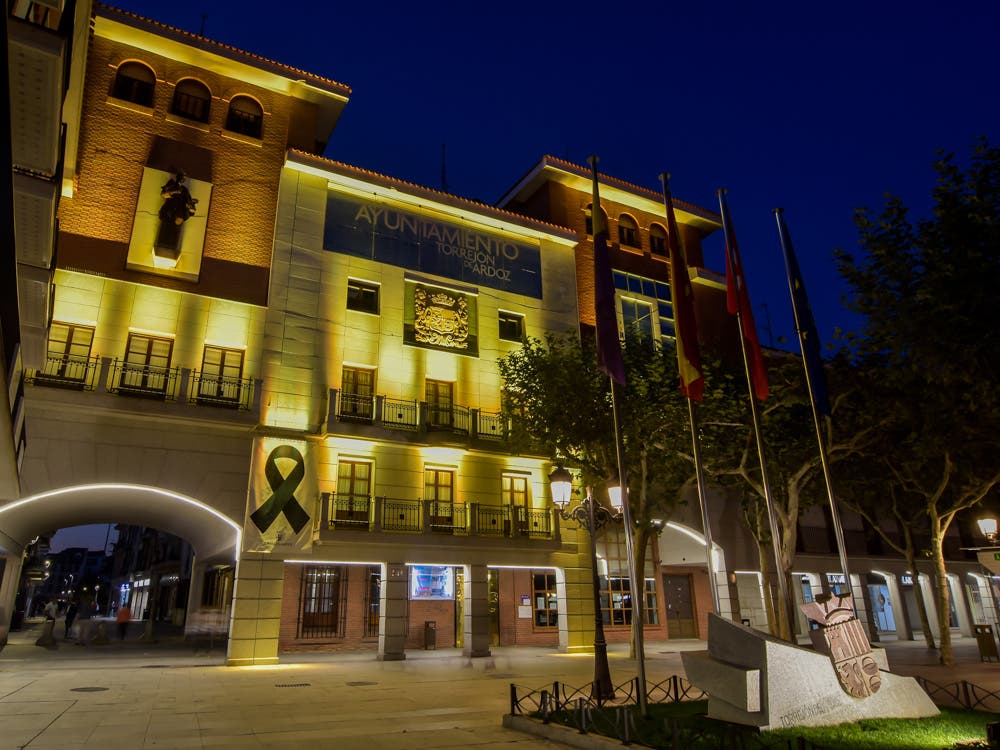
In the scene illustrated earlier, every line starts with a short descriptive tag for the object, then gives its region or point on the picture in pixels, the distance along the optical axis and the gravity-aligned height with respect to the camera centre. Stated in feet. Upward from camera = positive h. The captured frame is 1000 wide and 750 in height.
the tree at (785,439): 61.73 +15.44
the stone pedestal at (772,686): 28.94 -4.05
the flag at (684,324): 39.88 +15.68
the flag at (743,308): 44.37 +18.21
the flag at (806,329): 45.88 +17.70
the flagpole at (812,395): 40.22 +12.60
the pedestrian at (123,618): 92.68 -2.35
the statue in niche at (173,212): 68.99 +39.22
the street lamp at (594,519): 39.04 +4.91
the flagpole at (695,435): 35.45 +8.49
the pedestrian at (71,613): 95.45 -1.61
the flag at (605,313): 39.91 +16.51
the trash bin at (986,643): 64.54 -5.13
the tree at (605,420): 67.15 +17.12
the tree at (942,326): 50.19 +20.30
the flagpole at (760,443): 39.93 +8.47
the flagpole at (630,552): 33.19 +2.12
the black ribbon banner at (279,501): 64.80 +9.18
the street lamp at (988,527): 62.69 +5.53
